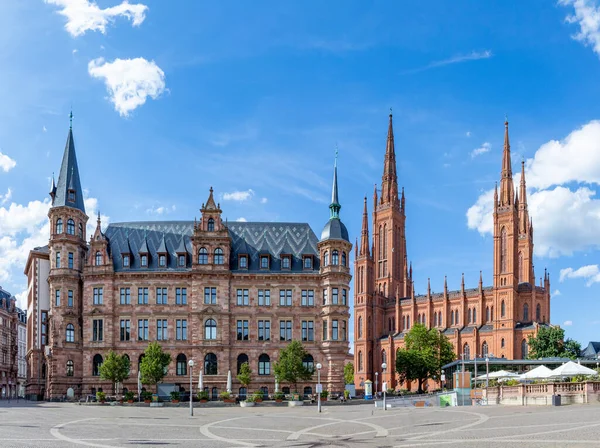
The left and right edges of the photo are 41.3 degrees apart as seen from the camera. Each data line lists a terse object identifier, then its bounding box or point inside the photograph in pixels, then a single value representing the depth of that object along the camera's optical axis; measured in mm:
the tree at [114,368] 77375
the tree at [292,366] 77312
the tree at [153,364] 76625
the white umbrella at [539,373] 61656
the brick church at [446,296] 155125
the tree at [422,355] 117562
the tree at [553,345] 127625
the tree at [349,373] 166125
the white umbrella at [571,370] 59281
